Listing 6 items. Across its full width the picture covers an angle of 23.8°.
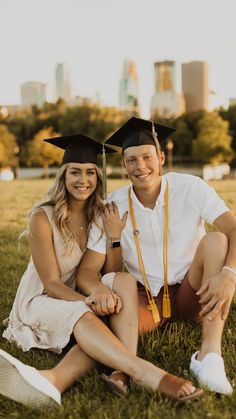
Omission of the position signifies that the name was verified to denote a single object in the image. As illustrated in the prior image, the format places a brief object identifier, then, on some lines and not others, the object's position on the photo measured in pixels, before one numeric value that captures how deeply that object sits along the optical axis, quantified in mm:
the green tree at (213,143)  53375
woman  3008
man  3863
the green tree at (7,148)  58344
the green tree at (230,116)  65688
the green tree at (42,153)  55969
